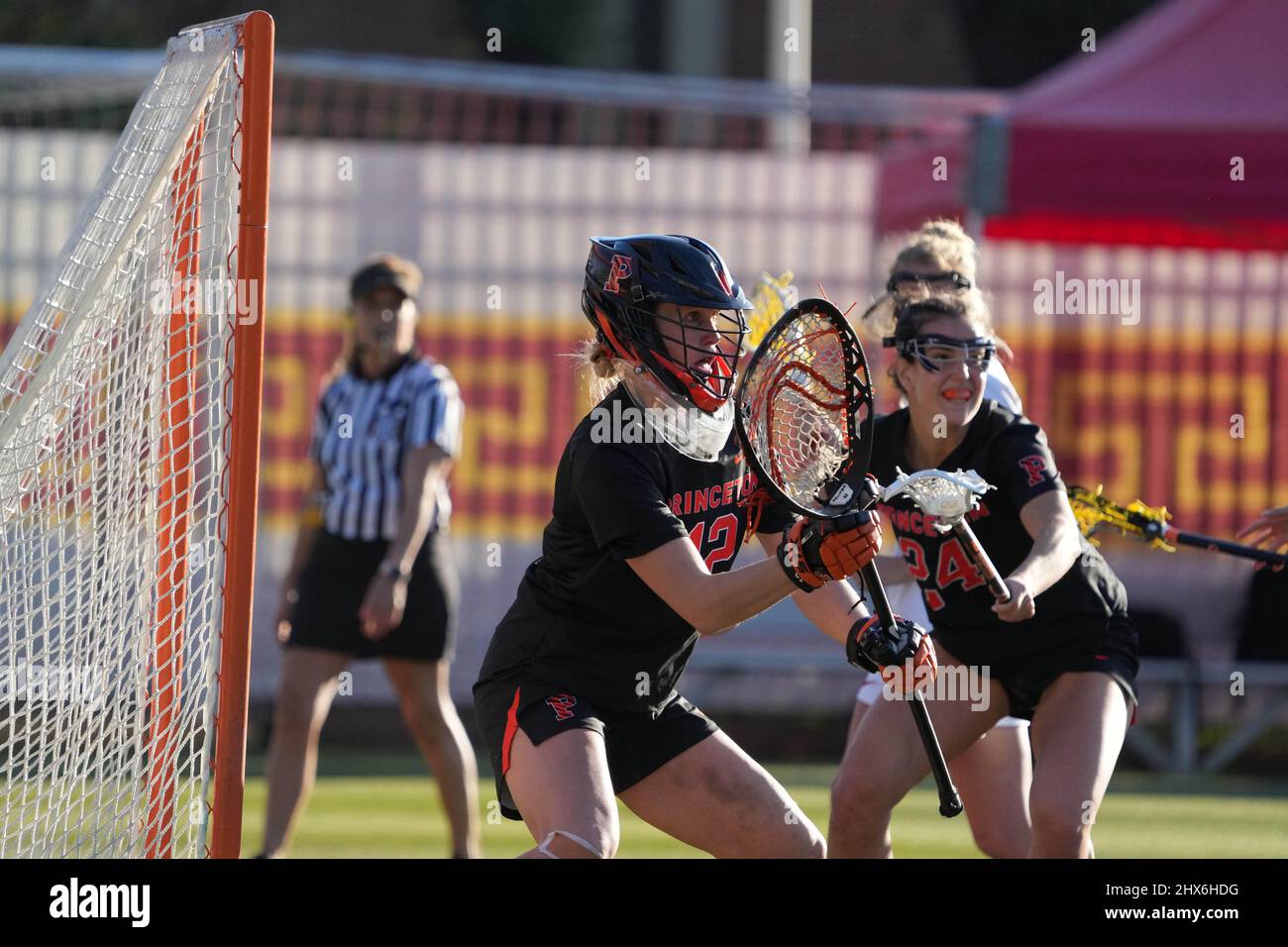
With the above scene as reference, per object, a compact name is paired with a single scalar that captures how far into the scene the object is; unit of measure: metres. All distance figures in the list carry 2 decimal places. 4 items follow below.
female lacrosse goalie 8.70
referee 14.63
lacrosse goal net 8.89
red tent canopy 19.27
